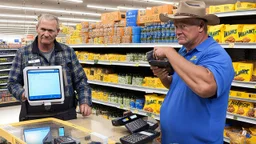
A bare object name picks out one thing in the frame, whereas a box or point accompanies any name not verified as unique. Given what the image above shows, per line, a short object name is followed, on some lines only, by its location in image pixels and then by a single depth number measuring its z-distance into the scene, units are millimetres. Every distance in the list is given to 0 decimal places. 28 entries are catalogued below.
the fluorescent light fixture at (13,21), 20241
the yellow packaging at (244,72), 2930
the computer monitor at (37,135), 1692
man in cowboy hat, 1499
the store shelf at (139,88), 3827
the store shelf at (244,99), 2952
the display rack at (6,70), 8844
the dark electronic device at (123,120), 1895
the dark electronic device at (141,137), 1520
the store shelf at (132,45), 3541
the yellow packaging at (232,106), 3086
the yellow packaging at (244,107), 2988
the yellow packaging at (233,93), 3096
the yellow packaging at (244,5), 2906
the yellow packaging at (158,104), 3866
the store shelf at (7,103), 8812
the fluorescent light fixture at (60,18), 18134
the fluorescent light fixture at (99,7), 16547
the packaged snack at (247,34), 2865
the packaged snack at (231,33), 2977
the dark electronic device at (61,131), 1815
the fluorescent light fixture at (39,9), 15195
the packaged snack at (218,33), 3094
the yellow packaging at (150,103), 3922
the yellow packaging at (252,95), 2943
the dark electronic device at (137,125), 1735
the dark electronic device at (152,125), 1799
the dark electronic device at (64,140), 1559
